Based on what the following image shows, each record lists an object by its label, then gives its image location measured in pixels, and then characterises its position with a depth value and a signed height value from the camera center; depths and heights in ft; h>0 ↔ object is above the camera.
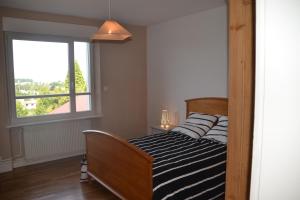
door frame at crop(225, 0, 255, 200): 2.65 -0.09
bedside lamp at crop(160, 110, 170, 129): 14.63 -2.10
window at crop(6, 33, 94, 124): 12.50 +0.56
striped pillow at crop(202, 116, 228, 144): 10.40 -2.14
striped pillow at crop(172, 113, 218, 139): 11.27 -1.99
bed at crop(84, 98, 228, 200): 7.22 -2.80
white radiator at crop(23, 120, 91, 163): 12.87 -3.02
